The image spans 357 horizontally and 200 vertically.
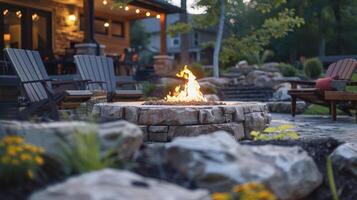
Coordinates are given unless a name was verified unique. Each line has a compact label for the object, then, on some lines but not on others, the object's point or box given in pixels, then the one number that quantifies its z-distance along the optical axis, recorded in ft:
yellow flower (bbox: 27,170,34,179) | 6.22
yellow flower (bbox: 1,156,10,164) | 6.08
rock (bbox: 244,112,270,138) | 16.05
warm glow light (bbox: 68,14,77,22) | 44.01
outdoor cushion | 24.54
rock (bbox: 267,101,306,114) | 30.42
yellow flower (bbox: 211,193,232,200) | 5.57
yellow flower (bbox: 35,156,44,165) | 6.04
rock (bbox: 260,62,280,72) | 49.06
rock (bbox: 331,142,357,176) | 9.73
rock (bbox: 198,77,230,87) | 38.13
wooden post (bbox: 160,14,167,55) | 47.54
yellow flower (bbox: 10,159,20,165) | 6.12
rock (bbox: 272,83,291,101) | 34.47
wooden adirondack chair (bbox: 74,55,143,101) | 22.34
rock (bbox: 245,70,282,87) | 42.20
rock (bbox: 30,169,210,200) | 5.30
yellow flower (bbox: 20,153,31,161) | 6.06
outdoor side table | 23.34
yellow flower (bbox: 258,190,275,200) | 5.73
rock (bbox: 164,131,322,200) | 6.47
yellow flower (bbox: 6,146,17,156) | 6.00
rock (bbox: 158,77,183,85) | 37.58
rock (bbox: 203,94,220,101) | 28.74
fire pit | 14.58
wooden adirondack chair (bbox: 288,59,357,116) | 25.12
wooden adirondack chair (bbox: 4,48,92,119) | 16.62
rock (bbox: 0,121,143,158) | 6.82
